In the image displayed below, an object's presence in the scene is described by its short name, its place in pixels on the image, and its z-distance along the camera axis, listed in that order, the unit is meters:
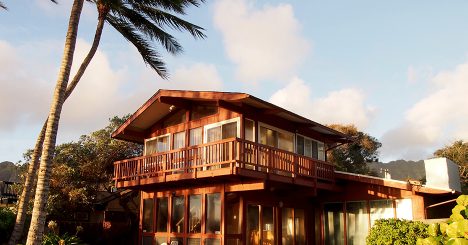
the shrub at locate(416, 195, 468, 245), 4.52
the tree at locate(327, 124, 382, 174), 40.06
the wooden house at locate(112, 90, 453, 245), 16.00
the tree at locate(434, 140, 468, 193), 34.62
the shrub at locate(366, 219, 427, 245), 13.73
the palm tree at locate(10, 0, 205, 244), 16.54
